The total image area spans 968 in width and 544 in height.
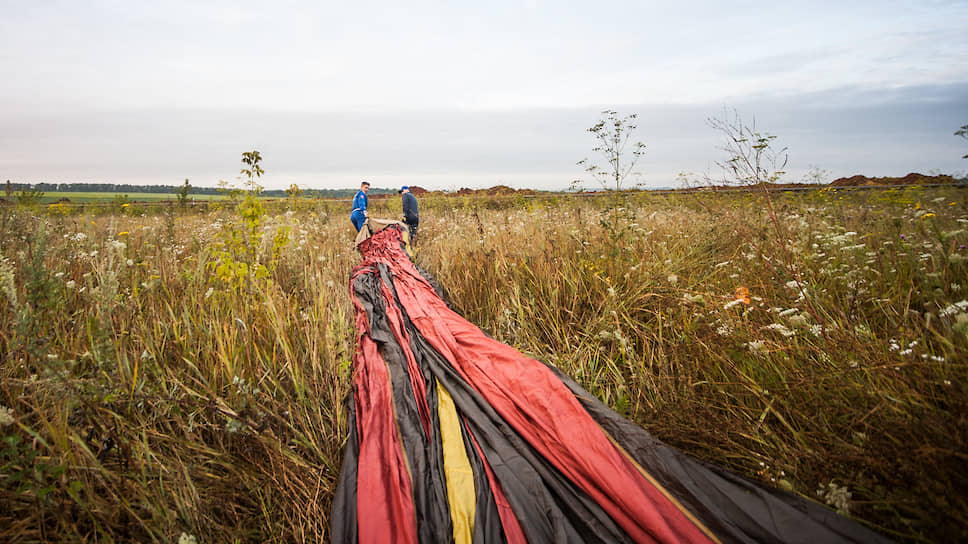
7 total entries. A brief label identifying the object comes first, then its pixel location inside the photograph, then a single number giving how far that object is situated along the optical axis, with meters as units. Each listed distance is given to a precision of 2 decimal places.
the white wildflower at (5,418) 1.15
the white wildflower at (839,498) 1.16
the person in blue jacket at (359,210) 8.40
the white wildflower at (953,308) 1.33
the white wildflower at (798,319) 1.69
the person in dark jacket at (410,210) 9.31
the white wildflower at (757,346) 1.72
